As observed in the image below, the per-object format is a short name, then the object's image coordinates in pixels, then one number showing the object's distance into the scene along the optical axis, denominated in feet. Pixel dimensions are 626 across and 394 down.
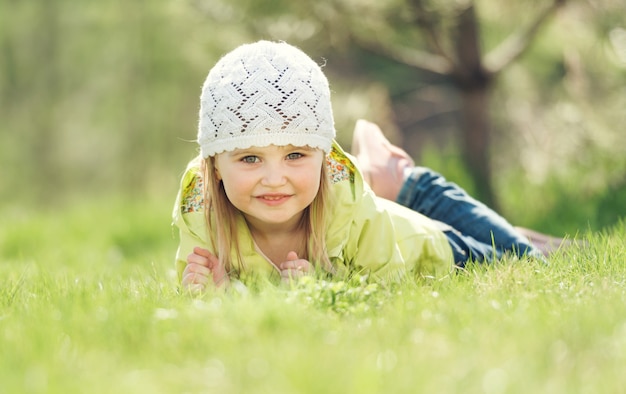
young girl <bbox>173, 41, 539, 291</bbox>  9.44
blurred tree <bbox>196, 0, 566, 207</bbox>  17.38
